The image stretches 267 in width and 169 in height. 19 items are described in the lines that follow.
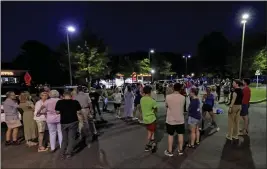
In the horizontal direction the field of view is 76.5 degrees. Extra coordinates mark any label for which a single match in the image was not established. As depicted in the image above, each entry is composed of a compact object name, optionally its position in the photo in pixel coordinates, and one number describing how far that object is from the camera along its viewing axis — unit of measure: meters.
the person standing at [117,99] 8.15
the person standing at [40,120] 4.58
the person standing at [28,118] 4.95
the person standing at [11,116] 4.94
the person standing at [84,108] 5.26
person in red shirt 5.03
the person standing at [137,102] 7.41
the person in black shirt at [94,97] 7.28
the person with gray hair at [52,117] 4.35
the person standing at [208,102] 5.54
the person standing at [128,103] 7.94
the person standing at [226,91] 12.20
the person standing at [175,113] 3.98
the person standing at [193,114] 4.40
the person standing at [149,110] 4.31
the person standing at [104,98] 9.83
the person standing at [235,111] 4.72
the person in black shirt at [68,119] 4.08
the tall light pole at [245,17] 11.09
